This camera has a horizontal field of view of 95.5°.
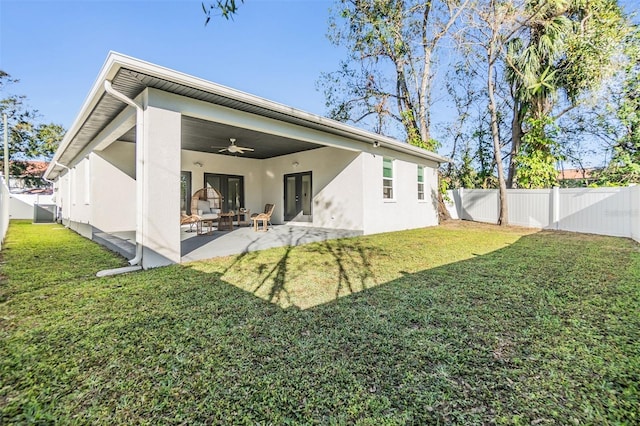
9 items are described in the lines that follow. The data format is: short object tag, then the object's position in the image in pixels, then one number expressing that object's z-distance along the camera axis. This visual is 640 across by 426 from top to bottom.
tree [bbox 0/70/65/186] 21.94
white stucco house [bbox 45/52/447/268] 4.79
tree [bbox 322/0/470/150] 13.82
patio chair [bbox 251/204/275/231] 9.05
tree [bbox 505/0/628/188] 10.75
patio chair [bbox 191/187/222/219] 8.98
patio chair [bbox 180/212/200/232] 7.80
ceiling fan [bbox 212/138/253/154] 8.81
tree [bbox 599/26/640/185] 10.79
